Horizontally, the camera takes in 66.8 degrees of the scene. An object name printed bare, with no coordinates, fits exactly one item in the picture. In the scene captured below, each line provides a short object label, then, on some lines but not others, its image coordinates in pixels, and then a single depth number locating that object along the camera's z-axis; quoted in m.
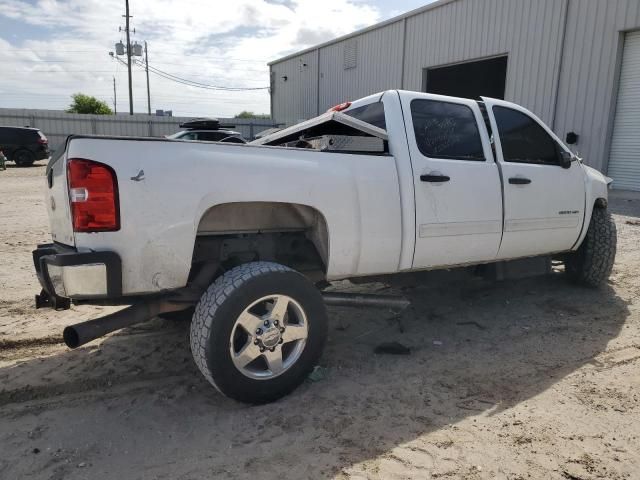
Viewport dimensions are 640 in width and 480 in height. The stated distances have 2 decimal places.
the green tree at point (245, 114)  90.56
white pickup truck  2.54
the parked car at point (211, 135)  14.22
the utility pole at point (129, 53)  41.28
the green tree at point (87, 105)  46.34
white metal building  12.39
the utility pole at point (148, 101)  56.94
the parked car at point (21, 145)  21.83
